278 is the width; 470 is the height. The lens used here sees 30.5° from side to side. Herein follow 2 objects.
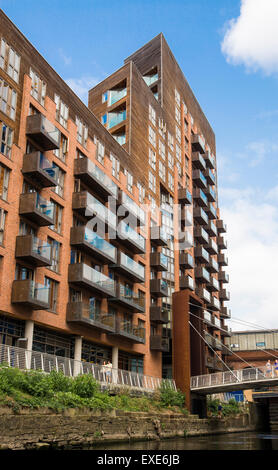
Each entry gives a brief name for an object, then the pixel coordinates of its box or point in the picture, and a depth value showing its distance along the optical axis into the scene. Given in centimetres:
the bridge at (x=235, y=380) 4078
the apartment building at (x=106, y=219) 3042
